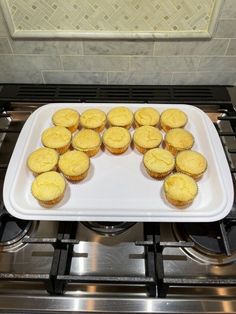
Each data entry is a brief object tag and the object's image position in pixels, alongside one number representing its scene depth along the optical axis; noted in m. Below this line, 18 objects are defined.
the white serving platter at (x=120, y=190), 0.64
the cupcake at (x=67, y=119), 0.81
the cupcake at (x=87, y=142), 0.76
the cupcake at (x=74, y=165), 0.70
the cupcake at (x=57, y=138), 0.76
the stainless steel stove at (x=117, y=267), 0.54
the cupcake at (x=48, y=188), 0.65
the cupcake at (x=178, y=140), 0.76
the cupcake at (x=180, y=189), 0.65
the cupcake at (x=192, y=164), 0.71
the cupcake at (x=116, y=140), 0.77
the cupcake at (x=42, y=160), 0.71
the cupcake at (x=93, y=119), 0.81
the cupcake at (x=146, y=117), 0.82
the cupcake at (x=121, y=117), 0.82
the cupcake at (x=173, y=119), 0.81
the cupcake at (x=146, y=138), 0.77
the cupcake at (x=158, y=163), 0.71
